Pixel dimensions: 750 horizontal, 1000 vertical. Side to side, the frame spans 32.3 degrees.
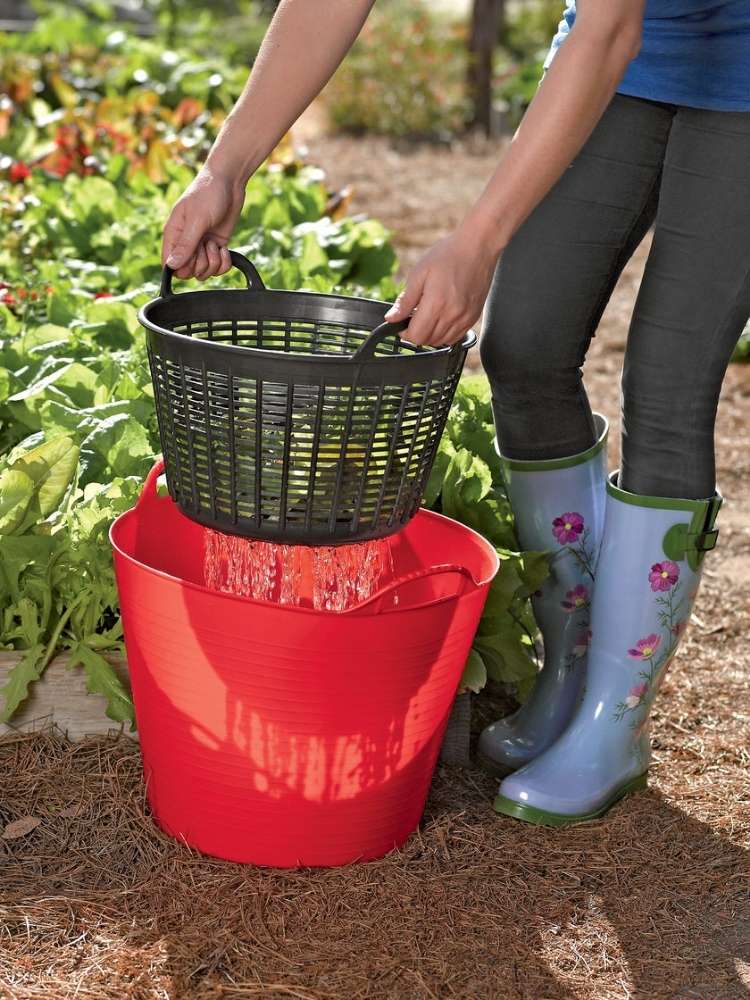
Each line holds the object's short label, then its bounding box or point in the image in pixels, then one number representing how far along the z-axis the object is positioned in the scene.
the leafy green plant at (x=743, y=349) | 5.32
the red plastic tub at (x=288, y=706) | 1.85
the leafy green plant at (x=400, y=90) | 10.52
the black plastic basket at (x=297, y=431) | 1.67
